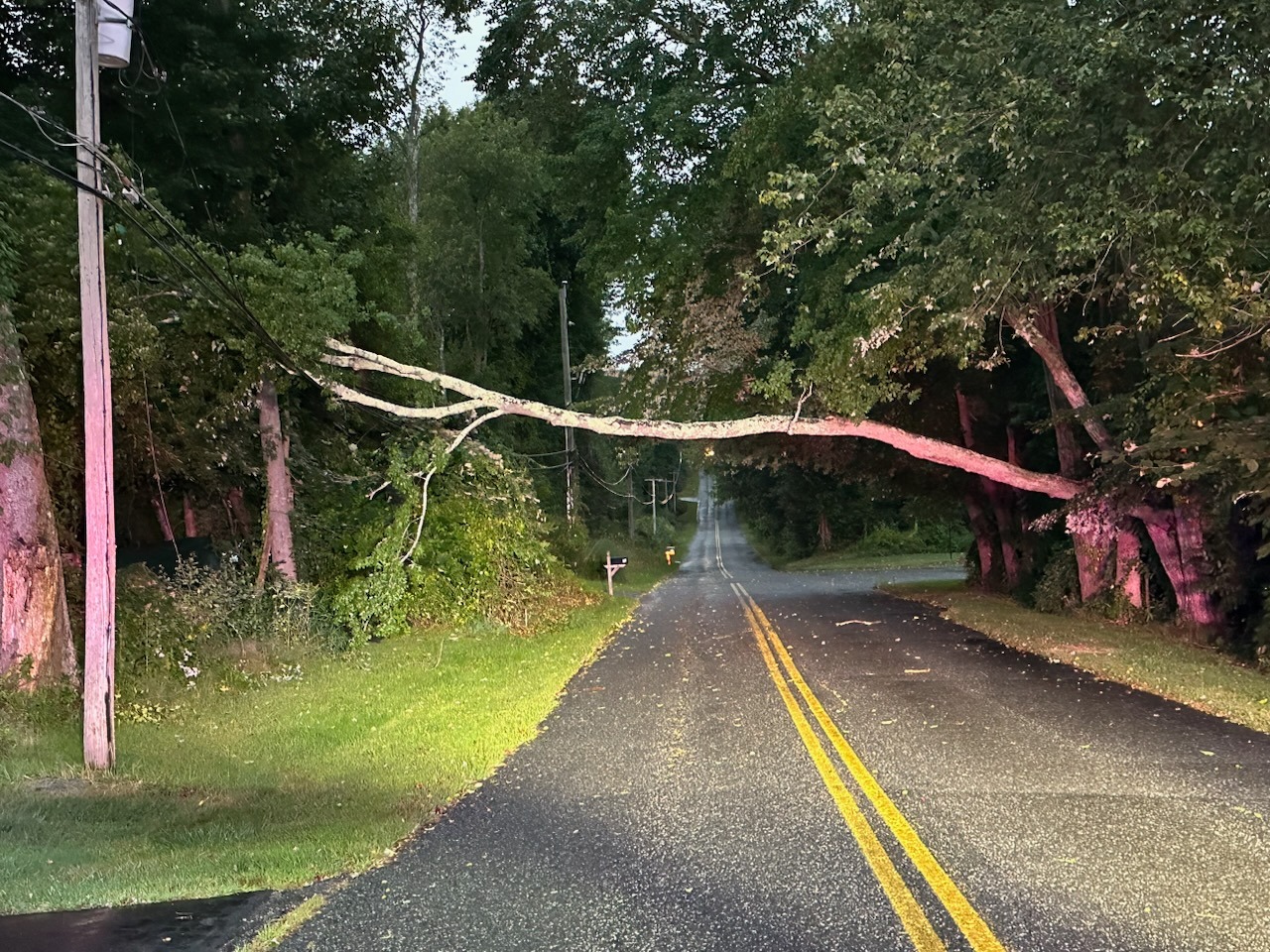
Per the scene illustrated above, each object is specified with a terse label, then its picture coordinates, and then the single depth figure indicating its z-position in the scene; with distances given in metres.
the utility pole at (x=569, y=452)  28.98
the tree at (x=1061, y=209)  8.80
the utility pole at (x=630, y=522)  60.85
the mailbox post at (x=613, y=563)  28.66
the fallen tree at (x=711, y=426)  14.76
